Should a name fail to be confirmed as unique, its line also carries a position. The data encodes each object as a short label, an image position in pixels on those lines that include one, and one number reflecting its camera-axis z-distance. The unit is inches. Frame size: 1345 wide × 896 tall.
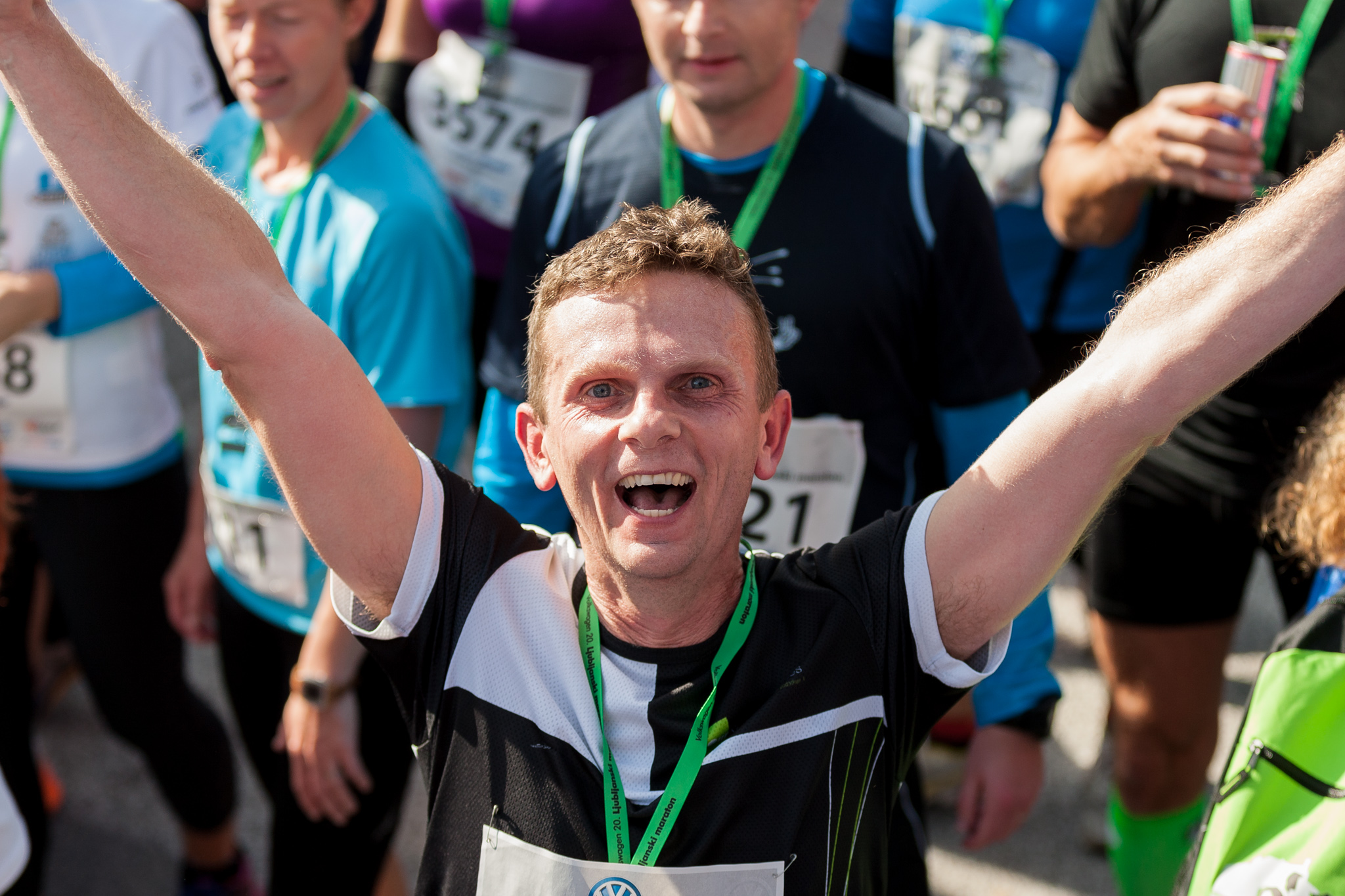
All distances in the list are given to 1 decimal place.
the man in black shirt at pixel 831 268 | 143.6
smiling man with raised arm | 128.3
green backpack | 131.7
